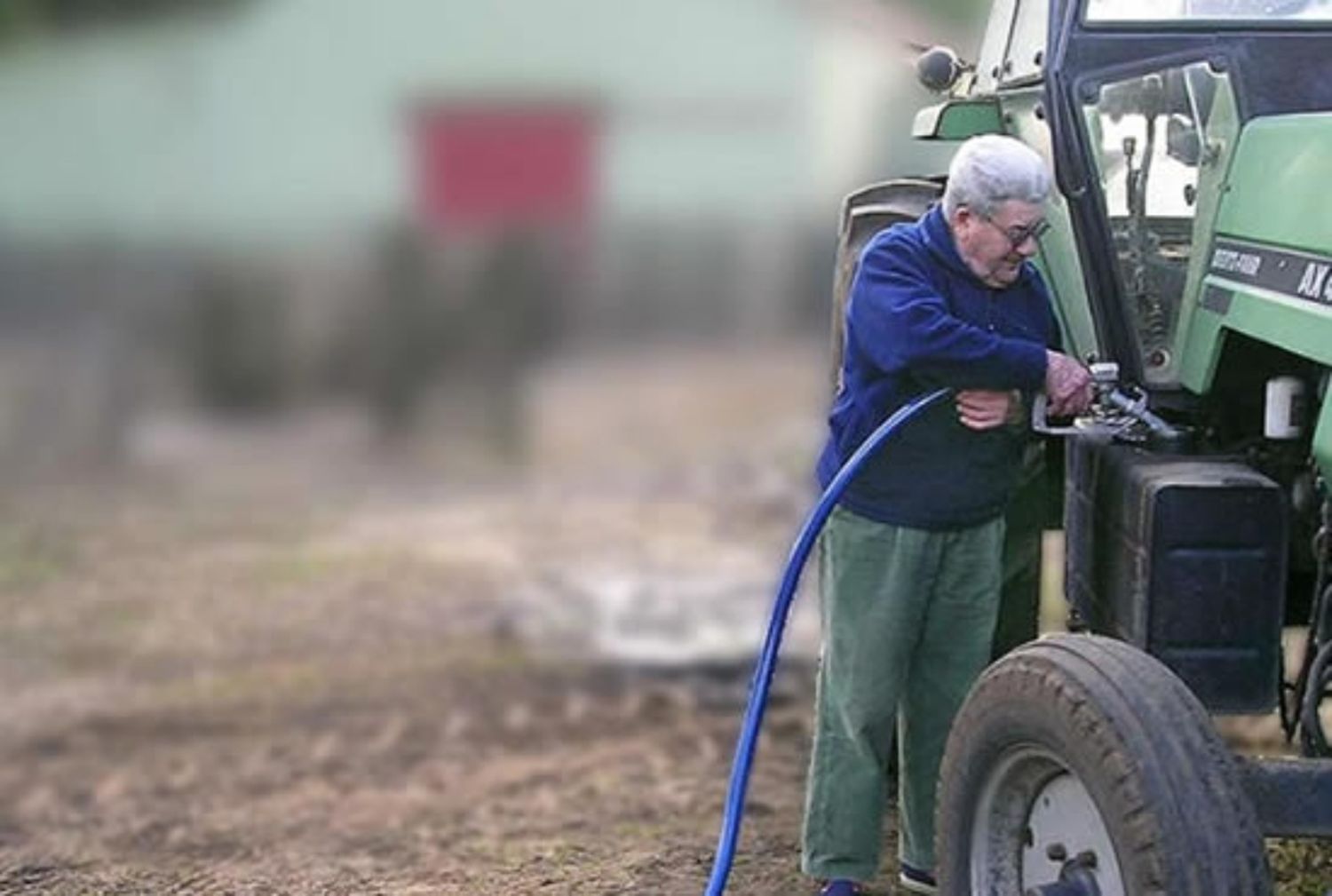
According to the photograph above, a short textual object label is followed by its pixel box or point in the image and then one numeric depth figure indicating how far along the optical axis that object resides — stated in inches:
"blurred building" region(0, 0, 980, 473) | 1320.1
